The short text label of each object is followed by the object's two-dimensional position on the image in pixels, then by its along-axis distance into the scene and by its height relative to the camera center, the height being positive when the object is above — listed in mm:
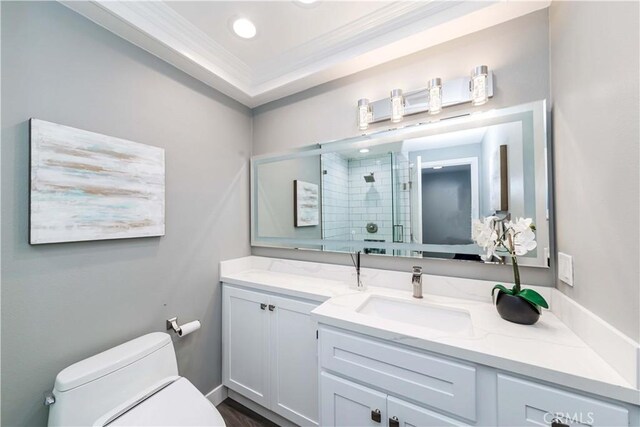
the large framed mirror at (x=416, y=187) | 1200 +183
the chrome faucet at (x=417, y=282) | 1346 -374
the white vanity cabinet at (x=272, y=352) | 1434 -890
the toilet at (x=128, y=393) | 984 -803
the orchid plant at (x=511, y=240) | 1042 -114
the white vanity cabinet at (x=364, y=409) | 924 -805
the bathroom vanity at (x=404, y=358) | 733 -561
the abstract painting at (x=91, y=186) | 1036 +162
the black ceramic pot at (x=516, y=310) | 1007 -409
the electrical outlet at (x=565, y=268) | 1004 -234
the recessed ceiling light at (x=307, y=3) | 1281 +1161
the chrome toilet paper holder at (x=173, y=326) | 1509 -683
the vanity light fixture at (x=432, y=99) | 1275 +698
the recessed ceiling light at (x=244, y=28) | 1415 +1160
